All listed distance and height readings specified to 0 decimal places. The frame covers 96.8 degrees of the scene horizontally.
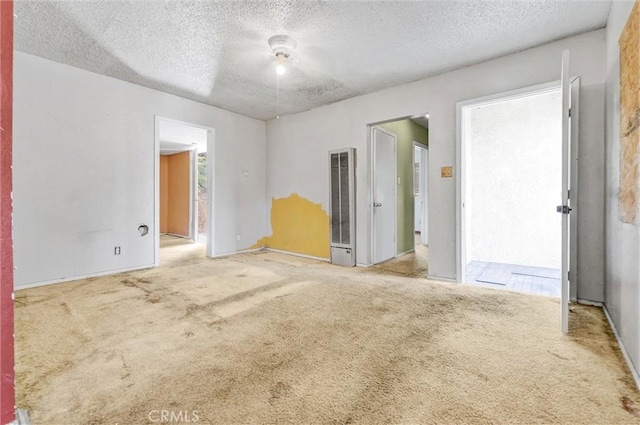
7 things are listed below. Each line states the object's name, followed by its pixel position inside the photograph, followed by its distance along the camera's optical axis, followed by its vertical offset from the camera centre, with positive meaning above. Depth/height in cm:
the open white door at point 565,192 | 209 +14
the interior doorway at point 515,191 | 427 +32
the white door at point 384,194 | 449 +27
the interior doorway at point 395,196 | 446 +26
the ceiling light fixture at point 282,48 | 282 +169
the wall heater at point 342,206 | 443 +8
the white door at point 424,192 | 670 +45
